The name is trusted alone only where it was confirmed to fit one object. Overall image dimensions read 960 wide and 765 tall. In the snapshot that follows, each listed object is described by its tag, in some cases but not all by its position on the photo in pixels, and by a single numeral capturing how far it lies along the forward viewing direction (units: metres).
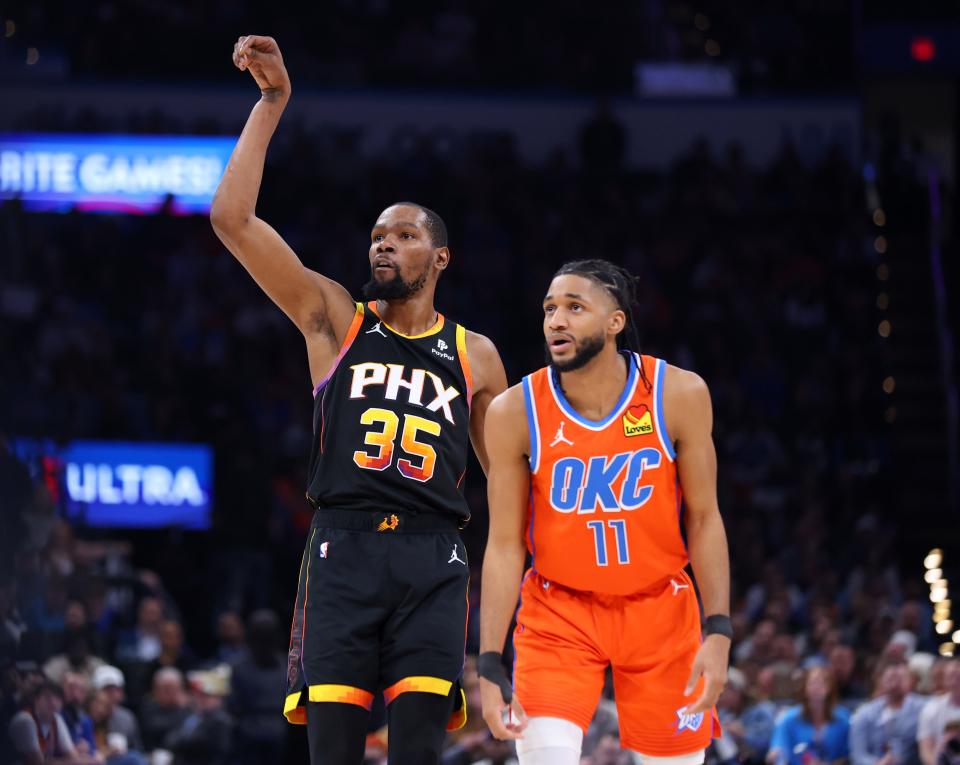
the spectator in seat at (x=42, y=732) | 12.34
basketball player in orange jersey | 10.09
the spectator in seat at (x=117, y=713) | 19.52
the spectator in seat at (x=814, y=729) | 19.31
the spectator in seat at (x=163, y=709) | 20.25
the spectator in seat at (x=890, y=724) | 19.44
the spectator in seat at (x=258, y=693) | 19.91
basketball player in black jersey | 9.86
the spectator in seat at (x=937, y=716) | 18.83
